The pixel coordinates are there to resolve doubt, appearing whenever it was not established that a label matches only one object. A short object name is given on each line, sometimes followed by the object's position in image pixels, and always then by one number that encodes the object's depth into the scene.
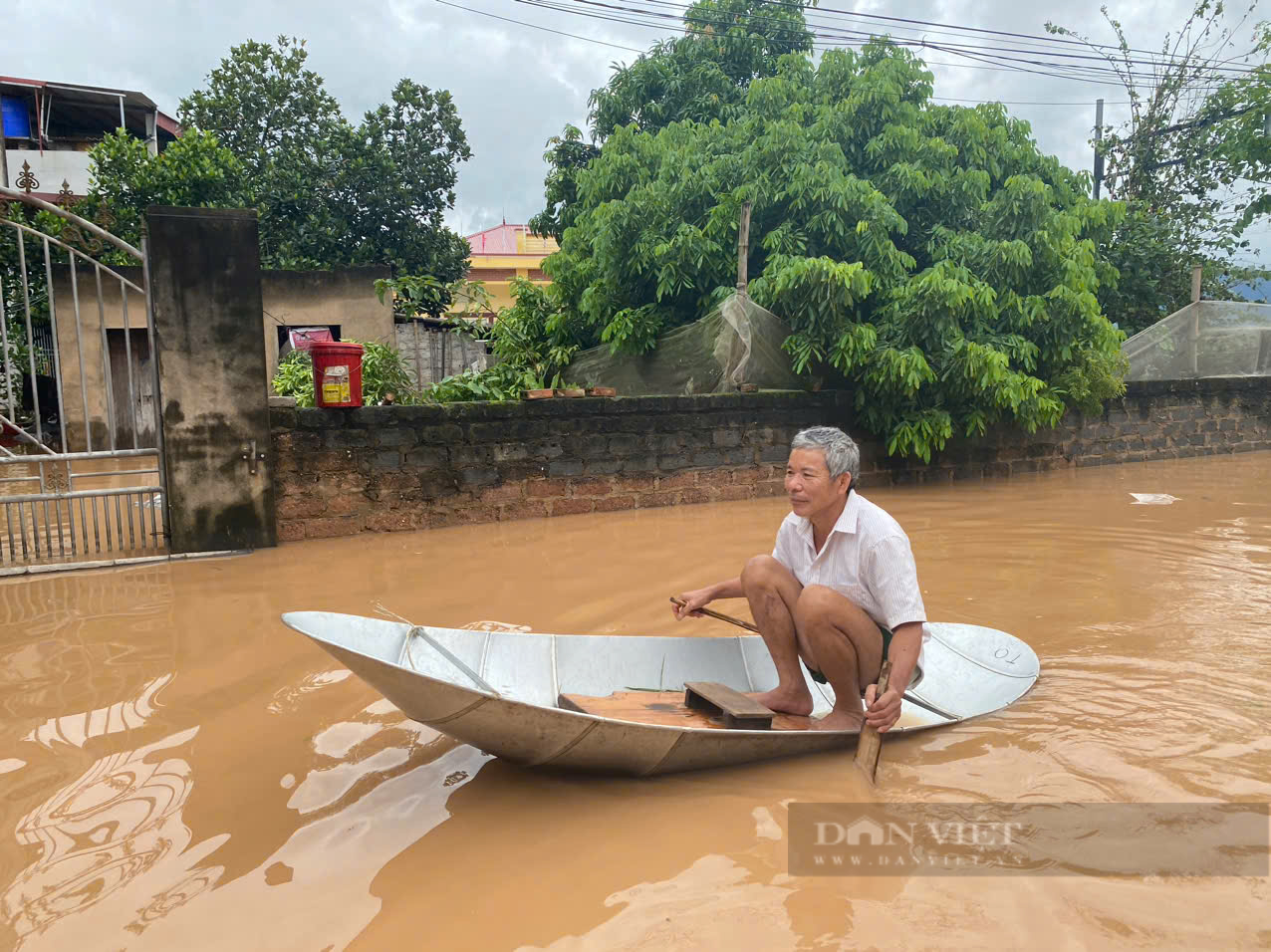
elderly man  2.99
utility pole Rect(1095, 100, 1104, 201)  16.64
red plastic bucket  6.72
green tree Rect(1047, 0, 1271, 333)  14.21
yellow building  29.61
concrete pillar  6.13
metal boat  2.55
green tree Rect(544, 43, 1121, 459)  8.83
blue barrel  18.64
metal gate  5.80
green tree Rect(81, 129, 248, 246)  15.26
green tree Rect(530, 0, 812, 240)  14.43
